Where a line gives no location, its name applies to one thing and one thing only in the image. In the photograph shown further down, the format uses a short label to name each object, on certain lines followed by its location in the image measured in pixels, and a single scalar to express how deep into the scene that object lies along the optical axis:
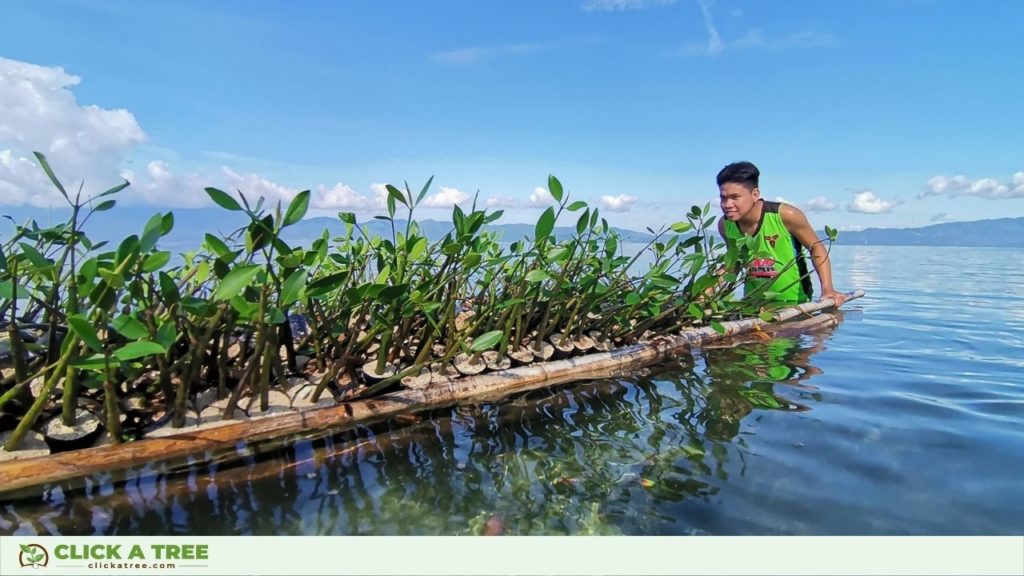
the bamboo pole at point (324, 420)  1.67
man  4.94
